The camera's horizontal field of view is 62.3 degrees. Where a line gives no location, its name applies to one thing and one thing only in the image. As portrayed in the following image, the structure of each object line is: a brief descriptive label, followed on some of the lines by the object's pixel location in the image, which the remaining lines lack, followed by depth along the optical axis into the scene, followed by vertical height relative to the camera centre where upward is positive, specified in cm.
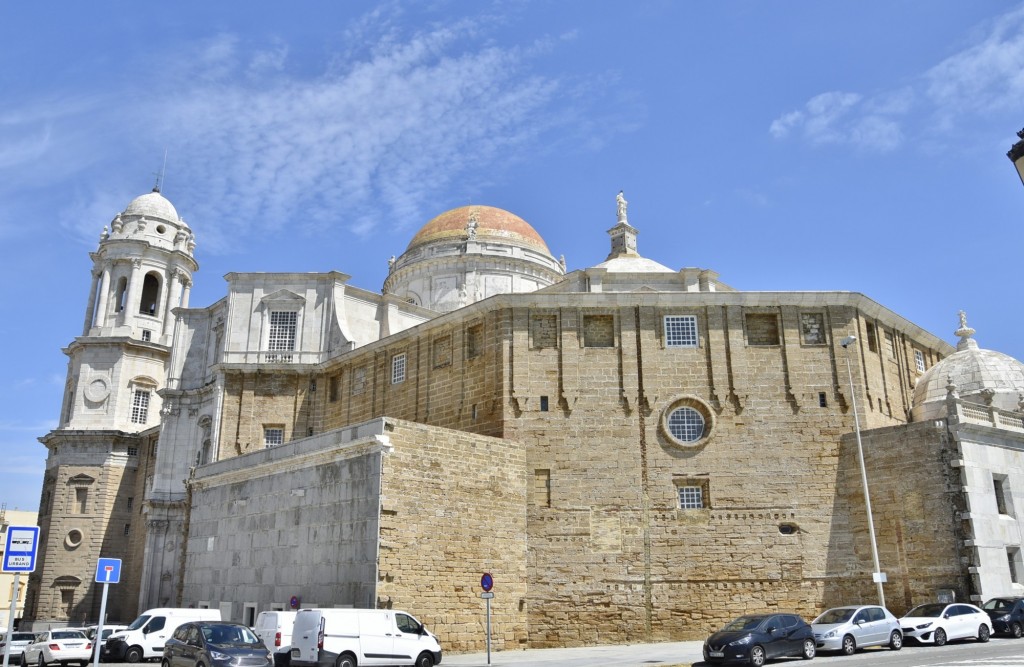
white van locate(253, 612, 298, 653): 2000 -100
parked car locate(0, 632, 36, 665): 2622 -170
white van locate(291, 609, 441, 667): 1866 -117
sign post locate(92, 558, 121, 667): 1528 +28
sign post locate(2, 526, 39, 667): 1338 +59
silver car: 2045 -112
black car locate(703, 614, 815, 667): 1859 -124
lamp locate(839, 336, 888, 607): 2470 +225
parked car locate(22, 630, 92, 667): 2489 -176
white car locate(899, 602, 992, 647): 2209 -107
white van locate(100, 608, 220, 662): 2362 -128
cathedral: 2586 +348
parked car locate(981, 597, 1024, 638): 2367 -97
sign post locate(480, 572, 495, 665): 2068 +0
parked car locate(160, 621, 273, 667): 1681 -118
